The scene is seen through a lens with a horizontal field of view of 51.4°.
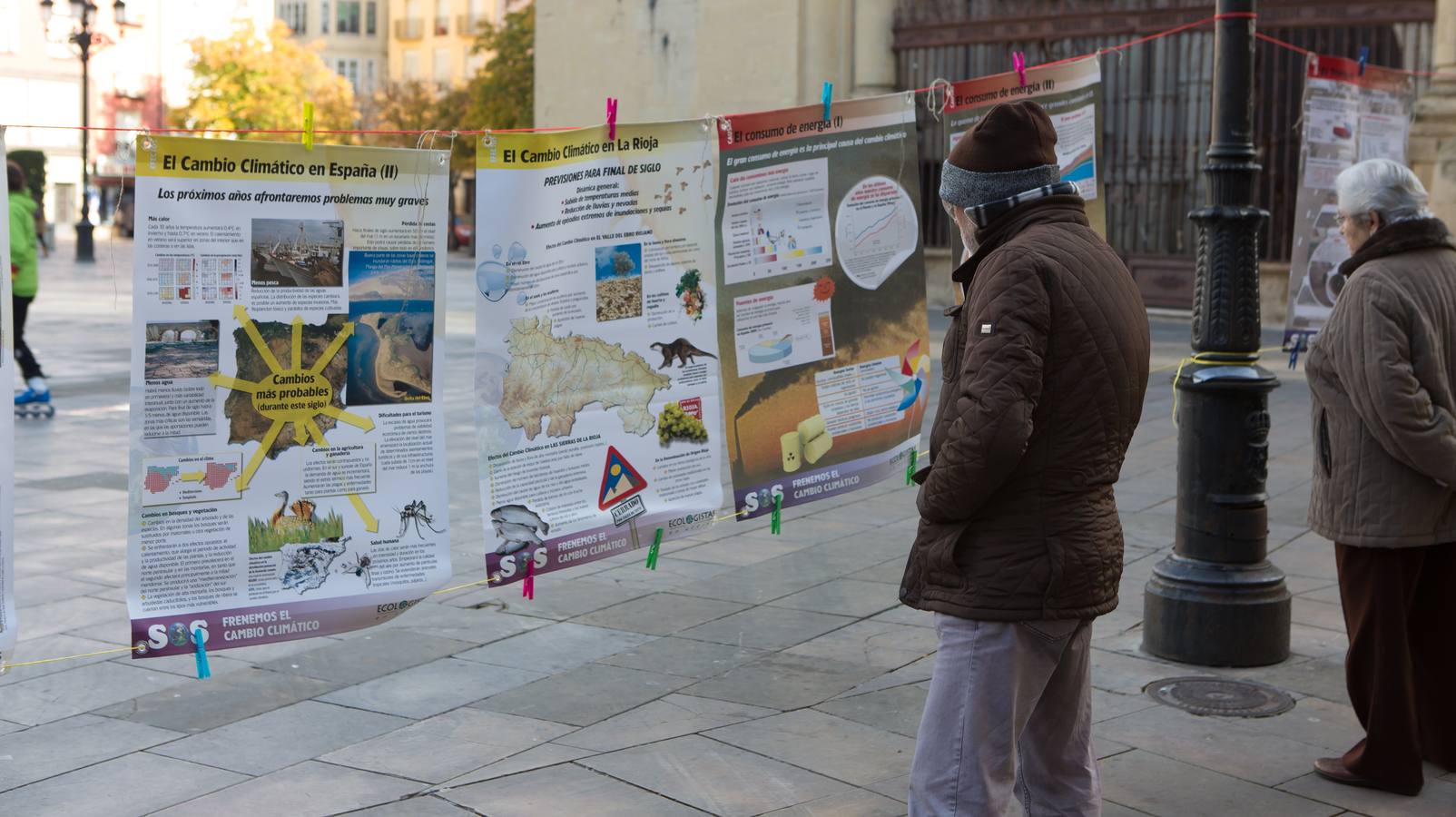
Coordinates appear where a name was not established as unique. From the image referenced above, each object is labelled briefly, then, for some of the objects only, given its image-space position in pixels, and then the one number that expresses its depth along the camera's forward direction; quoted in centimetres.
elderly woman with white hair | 435
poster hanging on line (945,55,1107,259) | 585
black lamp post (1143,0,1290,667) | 561
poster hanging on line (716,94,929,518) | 523
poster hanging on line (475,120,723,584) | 459
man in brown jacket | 318
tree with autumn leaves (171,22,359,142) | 5962
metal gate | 1898
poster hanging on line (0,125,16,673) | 382
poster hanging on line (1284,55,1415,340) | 871
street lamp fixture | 3406
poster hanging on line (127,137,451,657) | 398
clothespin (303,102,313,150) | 393
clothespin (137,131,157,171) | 385
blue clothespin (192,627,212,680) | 414
